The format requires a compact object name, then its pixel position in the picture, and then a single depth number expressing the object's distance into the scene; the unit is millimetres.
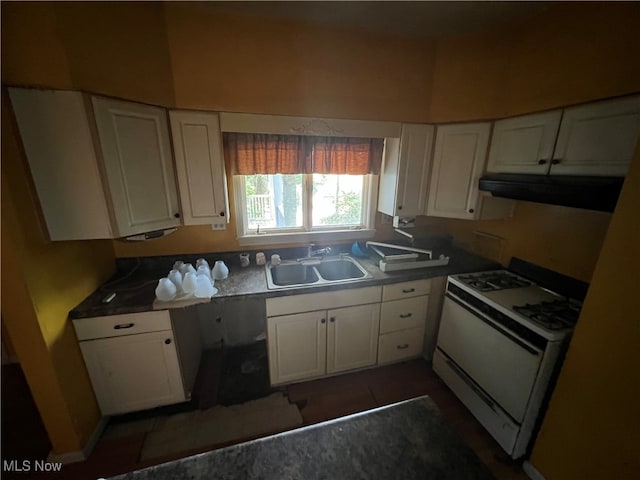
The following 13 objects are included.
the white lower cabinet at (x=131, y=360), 1509
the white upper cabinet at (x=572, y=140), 1188
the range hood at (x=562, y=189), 1188
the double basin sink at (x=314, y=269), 2145
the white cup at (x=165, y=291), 1543
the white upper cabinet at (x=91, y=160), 1196
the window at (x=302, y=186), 1911
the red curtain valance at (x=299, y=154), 1867
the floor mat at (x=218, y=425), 1611
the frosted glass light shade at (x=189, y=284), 1602
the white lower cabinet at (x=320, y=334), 1798
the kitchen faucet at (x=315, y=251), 2229
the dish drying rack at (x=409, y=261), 1974
